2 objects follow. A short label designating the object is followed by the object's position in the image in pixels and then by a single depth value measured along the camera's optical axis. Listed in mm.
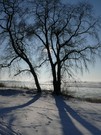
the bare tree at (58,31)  9412
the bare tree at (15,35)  9321
